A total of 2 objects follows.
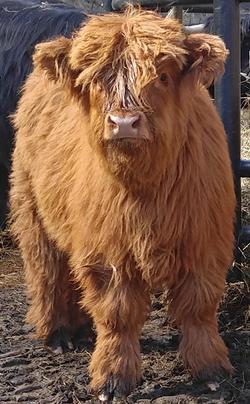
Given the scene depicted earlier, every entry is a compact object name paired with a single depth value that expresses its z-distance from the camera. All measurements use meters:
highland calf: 2.88
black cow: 5.39
